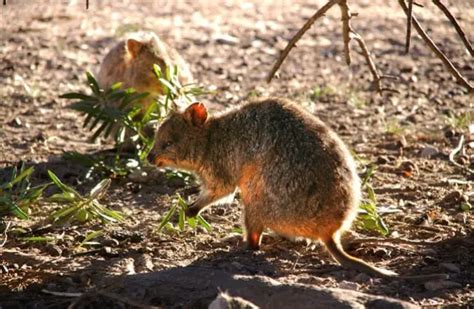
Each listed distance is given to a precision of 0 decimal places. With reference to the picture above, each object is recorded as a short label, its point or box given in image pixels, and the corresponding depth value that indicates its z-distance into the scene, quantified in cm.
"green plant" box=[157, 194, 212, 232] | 1230
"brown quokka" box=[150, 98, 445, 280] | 1113
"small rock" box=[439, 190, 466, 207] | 1384
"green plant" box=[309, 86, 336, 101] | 2136
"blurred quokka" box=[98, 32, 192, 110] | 1850
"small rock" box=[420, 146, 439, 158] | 1698
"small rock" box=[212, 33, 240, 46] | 2663
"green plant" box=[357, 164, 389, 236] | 1234
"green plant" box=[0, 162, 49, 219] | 1250
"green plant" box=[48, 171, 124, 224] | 1258
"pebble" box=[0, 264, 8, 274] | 1120
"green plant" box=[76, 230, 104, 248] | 1198
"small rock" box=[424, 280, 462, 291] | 1051
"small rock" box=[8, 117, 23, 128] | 1862
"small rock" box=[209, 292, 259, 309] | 896
